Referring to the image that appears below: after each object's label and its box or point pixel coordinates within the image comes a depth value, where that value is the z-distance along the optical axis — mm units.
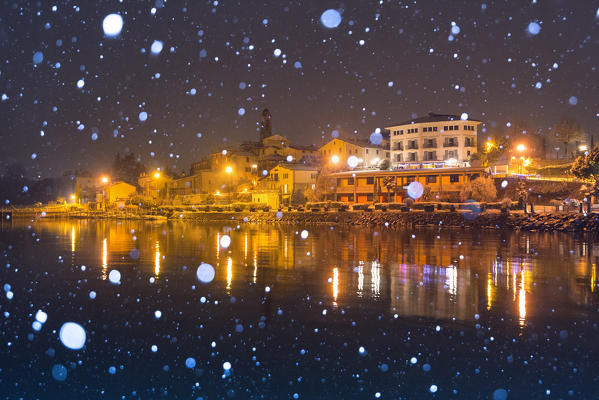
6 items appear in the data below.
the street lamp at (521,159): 57812
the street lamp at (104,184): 91725
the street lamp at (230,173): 78794
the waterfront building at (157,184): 87500
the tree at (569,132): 77000
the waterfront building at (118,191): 91062
